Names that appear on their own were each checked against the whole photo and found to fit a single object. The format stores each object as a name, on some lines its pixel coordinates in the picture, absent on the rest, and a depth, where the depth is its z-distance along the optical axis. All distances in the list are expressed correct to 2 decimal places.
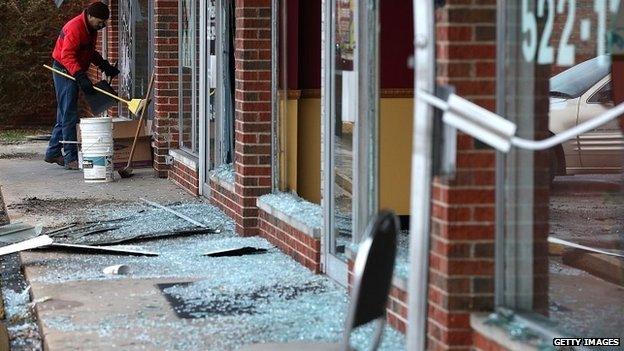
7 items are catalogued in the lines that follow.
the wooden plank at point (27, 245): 8.91
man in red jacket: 14.89
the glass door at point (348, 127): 7.13
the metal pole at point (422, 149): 4.16
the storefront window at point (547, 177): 5.04
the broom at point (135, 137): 14.30
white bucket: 13.68
